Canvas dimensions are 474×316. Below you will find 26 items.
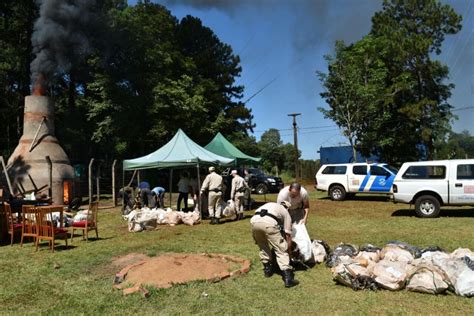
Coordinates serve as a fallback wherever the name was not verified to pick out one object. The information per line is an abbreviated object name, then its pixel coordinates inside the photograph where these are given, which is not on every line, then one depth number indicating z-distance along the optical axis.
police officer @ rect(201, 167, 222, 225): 13.82
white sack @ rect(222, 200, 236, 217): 14.88
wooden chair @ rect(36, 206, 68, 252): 9.66
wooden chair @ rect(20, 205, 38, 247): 10.20
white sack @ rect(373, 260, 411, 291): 5.89
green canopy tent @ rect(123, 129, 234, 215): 15.49
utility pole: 34.30
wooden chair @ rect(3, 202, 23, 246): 10.71
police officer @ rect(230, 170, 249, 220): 14.46
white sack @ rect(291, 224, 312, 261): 7.28
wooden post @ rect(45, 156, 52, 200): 19.11
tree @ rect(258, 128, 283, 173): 68.43
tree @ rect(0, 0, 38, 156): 31.20
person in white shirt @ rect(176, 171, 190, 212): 16.80
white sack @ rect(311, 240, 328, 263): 7.58
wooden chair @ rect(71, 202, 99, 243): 10.87
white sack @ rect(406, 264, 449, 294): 5.71
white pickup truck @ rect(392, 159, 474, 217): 12.98
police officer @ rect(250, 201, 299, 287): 6.50
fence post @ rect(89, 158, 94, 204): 19.73
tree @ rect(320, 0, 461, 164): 30.41
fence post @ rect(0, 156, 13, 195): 19.19
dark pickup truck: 26.28
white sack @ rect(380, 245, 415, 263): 6.78
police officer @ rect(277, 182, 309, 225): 7.27
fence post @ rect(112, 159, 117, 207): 20.73
